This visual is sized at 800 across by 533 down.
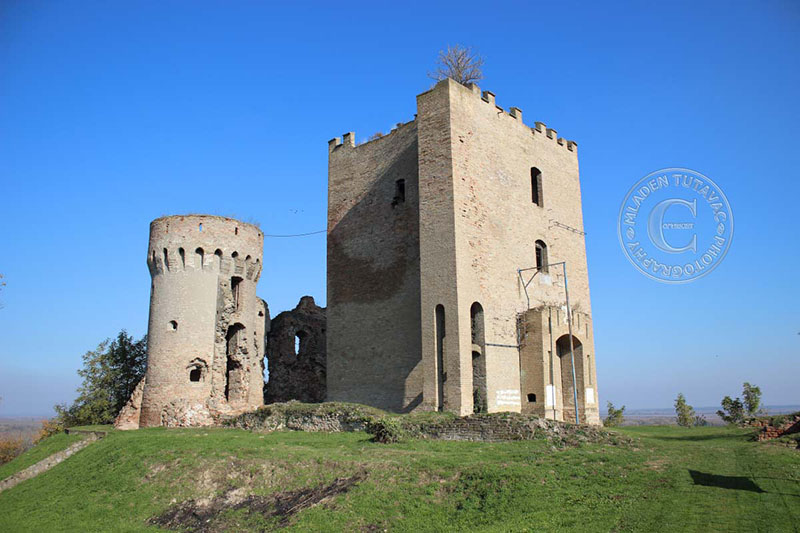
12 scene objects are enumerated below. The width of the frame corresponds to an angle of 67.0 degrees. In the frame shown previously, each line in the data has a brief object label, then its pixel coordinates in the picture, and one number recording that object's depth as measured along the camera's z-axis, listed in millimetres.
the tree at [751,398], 28762
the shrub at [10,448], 39453
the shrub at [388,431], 16938
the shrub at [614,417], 33375
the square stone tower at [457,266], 21500
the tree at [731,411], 28452
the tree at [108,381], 30719
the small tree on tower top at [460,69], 28156
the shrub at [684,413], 33312
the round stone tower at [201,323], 25250
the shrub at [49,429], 31041
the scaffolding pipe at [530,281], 22673
